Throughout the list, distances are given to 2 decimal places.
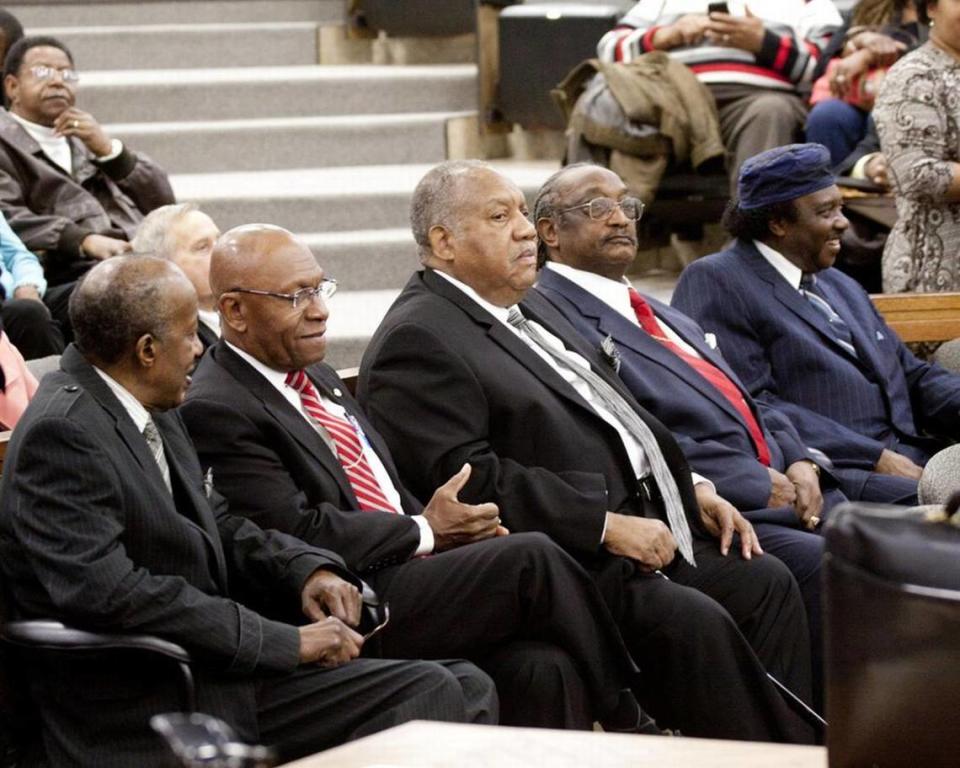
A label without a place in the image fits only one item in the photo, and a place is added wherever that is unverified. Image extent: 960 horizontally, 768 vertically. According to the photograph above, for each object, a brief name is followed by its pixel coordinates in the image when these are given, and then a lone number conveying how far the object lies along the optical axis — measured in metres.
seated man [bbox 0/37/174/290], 10.11
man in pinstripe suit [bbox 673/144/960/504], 8.03
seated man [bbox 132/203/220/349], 7.80
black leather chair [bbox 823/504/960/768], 3.05
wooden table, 3.88
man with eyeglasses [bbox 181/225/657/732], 5.87
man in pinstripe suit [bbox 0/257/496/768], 5.11
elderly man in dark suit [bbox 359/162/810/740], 6.30
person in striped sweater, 11.76
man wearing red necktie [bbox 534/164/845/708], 7.30
